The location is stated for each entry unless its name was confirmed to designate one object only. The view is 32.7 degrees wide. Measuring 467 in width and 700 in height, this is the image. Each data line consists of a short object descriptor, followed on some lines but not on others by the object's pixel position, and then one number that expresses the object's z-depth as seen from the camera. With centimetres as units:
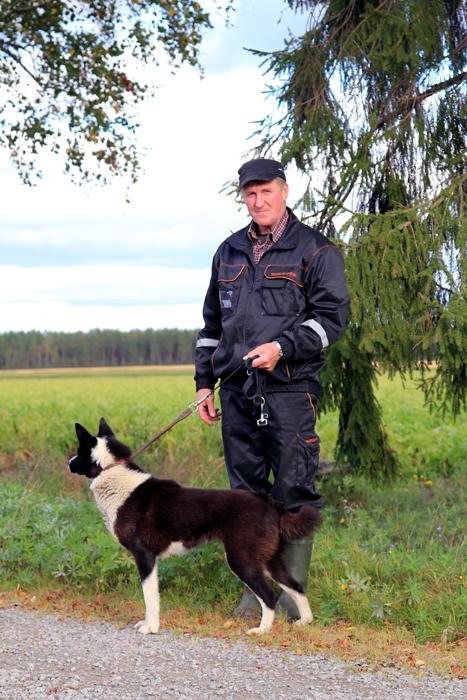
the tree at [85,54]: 1420
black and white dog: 487
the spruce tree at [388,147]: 738
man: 501
